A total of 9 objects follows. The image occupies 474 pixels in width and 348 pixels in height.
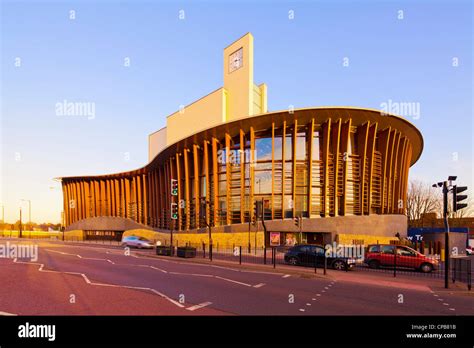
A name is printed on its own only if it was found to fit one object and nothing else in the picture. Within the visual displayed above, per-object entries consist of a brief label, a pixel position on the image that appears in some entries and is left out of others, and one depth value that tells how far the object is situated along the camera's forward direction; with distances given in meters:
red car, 21.56
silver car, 40.69
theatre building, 41.34
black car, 20.91
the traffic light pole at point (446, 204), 14.35
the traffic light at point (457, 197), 14.50
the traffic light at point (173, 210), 24.20
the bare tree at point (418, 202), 77.44
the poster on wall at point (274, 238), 42.03
